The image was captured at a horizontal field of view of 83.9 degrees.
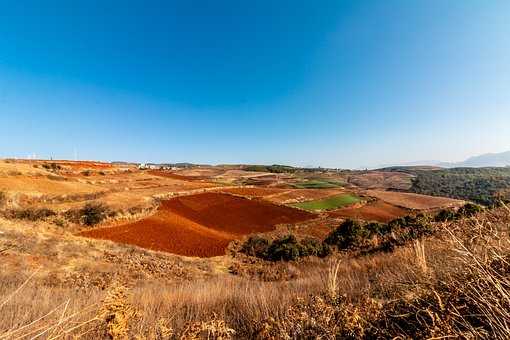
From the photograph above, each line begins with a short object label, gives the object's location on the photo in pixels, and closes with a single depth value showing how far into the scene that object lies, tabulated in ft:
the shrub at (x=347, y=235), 67.77
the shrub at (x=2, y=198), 85.64
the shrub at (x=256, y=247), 76.24
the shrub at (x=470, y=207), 50.68
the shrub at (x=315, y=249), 61.16
